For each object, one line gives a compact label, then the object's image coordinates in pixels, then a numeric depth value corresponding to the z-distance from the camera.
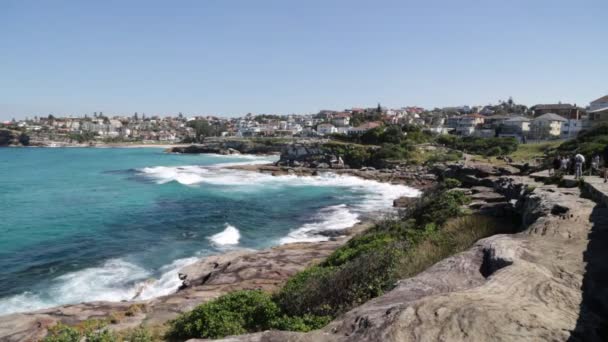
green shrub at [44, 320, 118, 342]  8.38
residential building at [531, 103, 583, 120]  90.44
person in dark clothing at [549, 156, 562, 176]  23.57
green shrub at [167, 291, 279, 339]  10.05
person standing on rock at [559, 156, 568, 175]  21.90
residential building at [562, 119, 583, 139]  73.09
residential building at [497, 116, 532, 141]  86.54
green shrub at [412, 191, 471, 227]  17.52
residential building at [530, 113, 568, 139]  81.44
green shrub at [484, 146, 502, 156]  61.36
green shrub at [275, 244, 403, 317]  9.49
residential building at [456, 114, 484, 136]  106.00
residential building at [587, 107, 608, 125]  62.31
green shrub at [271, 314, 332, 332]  8.73
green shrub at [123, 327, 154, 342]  8.64
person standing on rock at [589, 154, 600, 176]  20.80
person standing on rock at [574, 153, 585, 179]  18.19
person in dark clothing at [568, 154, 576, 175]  22.03
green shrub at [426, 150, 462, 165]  62.01
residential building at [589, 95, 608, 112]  73.40
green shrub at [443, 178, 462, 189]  30.17
